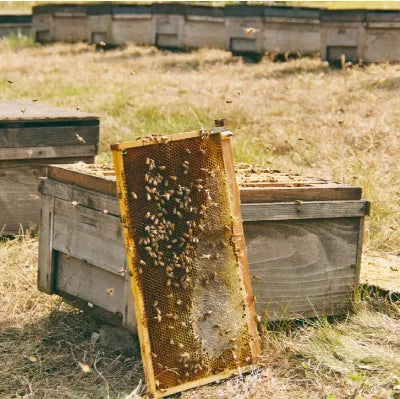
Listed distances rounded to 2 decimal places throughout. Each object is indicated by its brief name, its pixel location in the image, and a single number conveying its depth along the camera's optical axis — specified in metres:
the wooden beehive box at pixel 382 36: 10.52
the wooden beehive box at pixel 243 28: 12.35
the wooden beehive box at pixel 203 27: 13.74
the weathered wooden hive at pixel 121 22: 14.82
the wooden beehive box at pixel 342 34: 10.75
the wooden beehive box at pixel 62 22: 15.99
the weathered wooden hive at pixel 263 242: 3.47
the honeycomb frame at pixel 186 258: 3.06
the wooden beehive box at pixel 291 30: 12.08
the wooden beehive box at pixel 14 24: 18.84
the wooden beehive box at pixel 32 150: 4.93
